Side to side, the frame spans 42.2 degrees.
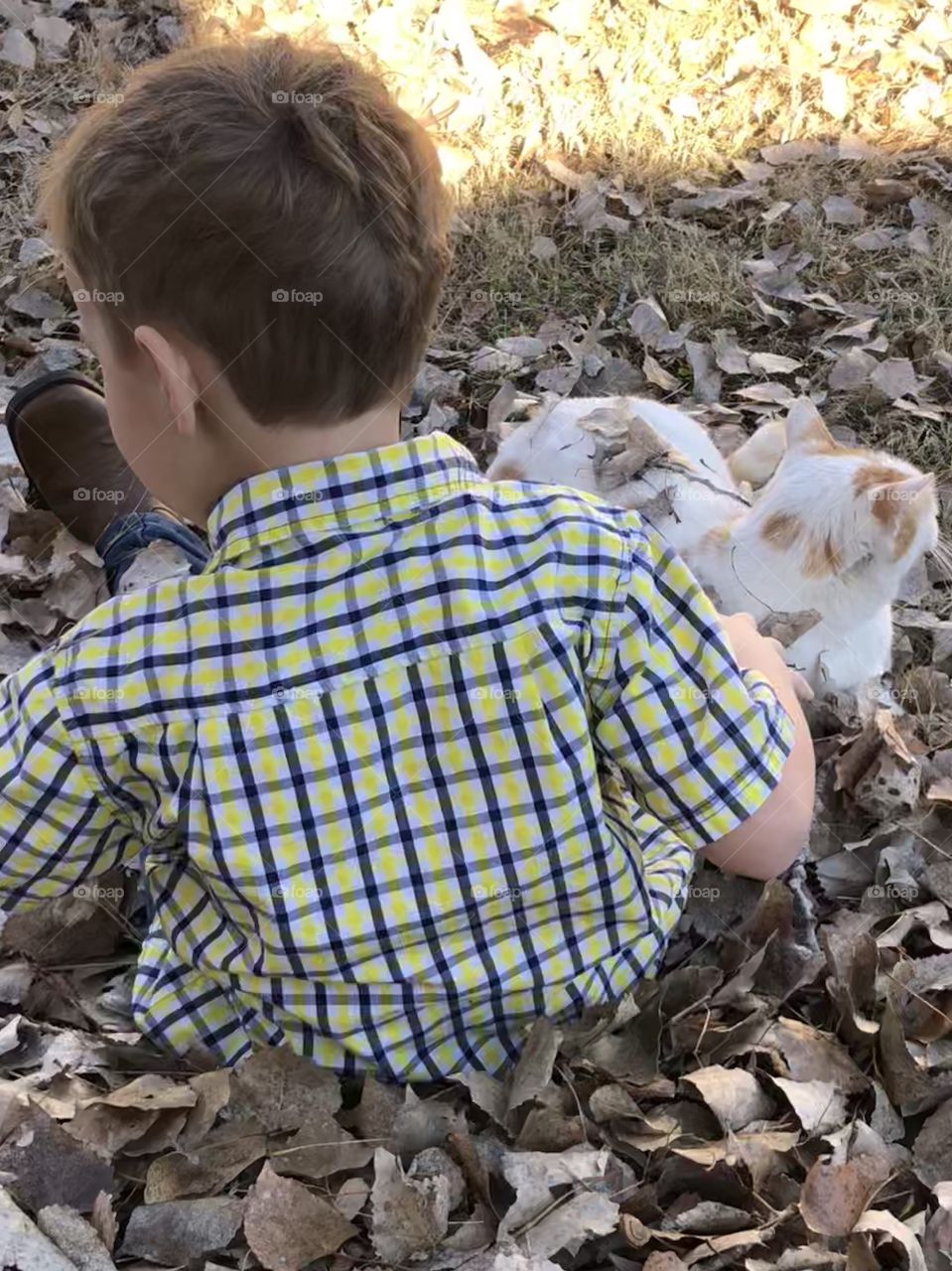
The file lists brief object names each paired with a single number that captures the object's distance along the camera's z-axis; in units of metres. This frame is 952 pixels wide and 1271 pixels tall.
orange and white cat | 2.71
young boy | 1.39
